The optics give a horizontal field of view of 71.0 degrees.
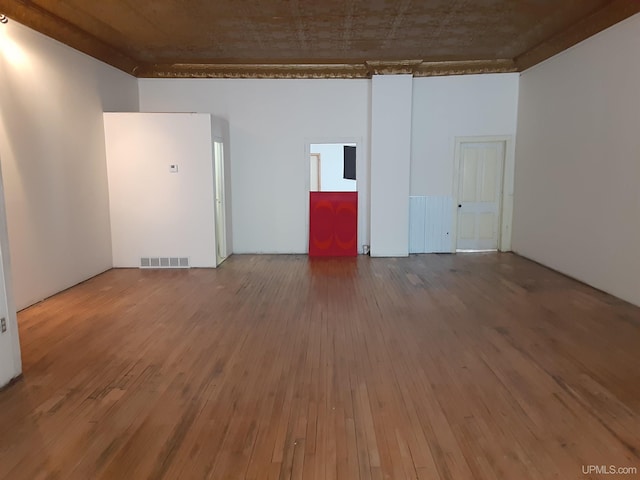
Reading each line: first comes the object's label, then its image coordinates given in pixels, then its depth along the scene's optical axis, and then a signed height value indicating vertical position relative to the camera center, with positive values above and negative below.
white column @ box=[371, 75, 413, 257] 7.63 +0.18
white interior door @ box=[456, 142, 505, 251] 8.13 -0.39
